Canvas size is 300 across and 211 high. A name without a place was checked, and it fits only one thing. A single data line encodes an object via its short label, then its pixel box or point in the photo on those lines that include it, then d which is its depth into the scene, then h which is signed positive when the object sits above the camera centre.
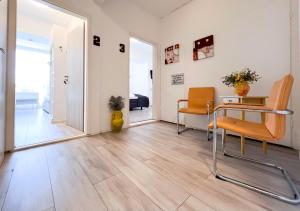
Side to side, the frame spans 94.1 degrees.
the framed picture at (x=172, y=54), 3.16 +1.21
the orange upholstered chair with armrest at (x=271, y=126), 0.91 -0.16
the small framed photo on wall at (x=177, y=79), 3.10 +0.62
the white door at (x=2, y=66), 1.37 +0.41
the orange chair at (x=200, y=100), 2.29 +0.12
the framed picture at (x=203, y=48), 2.55 +1.11
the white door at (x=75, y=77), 2.47 +0.54
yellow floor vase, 2.55 -0.28
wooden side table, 1.62 +0.09
